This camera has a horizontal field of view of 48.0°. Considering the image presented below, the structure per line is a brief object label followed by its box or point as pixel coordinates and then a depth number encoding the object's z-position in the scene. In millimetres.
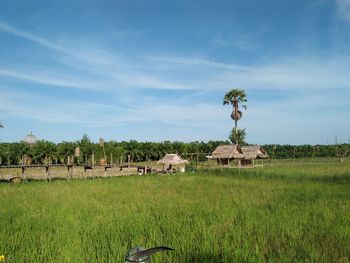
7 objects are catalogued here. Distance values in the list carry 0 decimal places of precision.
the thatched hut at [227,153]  36269
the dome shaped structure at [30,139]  24609
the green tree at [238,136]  45744
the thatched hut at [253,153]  38281
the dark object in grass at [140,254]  1632
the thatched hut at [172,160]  31203
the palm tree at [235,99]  44250
